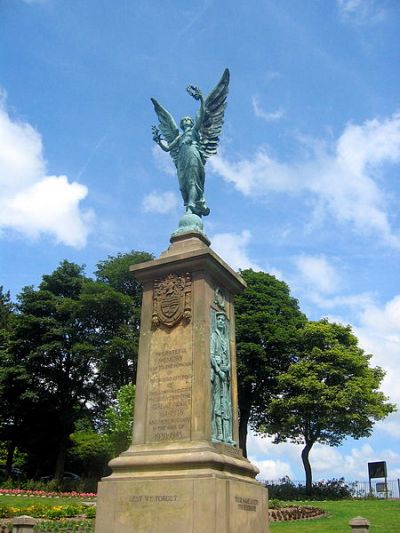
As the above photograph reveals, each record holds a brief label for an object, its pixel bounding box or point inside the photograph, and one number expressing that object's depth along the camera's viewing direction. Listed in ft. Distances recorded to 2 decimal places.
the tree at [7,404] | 129.80
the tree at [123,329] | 129.80
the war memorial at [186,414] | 29.66
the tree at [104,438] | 108.68
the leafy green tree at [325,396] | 122.42
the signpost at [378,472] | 119.34
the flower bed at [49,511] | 62.96
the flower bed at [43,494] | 93.26
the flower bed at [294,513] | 71.20
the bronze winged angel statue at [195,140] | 41.88
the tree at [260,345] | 132.26
